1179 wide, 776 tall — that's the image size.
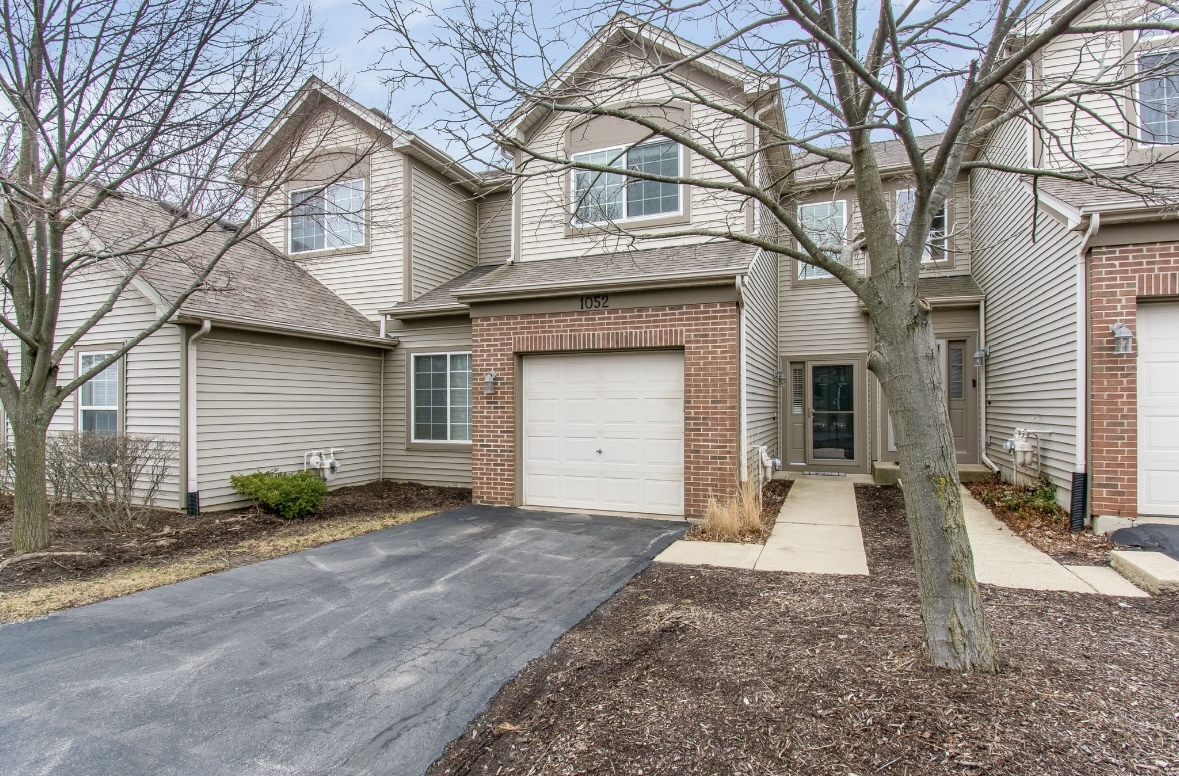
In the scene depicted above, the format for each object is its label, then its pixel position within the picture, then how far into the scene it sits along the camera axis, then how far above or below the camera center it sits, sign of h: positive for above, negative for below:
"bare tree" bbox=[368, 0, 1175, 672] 3.14 +1.24
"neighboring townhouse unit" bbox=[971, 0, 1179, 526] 6.68 +0.82
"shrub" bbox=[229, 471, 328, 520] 8.69 -1.47
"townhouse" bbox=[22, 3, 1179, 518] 6.95 +0.71
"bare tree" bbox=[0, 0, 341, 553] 6.23 +2.61
